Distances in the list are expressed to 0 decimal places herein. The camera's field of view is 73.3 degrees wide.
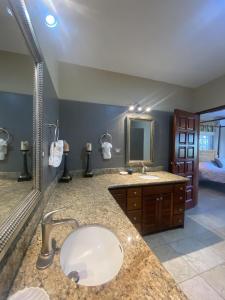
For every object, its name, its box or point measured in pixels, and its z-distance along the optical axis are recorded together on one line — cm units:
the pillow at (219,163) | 522
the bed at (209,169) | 444
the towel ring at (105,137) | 258
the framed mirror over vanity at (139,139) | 272
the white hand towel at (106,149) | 251
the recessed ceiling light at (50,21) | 149
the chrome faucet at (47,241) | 65
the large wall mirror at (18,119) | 69
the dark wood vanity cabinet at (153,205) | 207
